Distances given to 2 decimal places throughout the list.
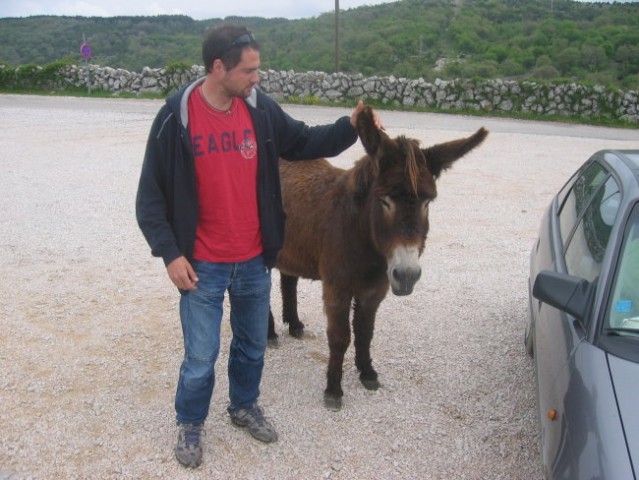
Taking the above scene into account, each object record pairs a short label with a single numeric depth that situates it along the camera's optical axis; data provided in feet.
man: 8.90
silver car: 6.61
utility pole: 79.22
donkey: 9.77
